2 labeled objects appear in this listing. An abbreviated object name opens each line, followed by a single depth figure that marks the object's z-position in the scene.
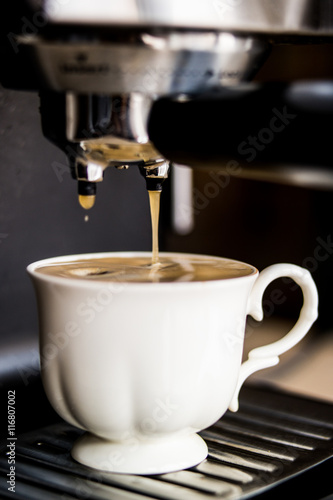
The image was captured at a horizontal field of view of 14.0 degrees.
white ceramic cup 0.47
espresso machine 0.42
